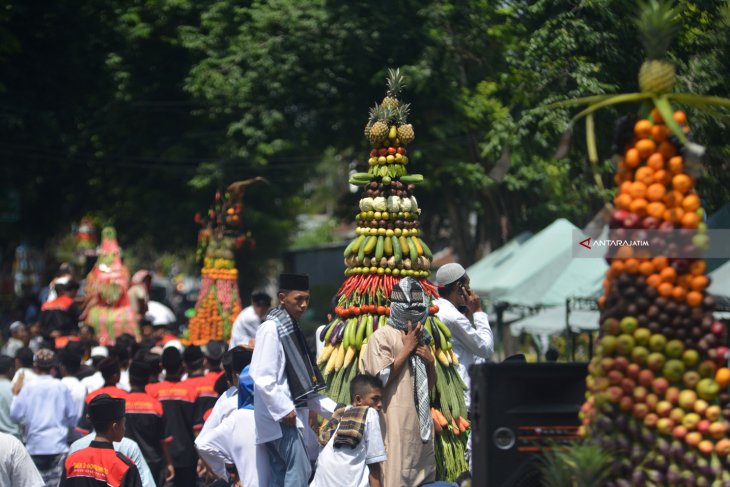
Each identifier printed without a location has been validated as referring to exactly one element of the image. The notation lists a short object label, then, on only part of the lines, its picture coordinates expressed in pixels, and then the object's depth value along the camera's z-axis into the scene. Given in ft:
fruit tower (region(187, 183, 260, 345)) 100.83
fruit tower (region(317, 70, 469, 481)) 58.49
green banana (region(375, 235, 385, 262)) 61.00
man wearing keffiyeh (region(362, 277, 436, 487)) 52.90
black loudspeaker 37.88
